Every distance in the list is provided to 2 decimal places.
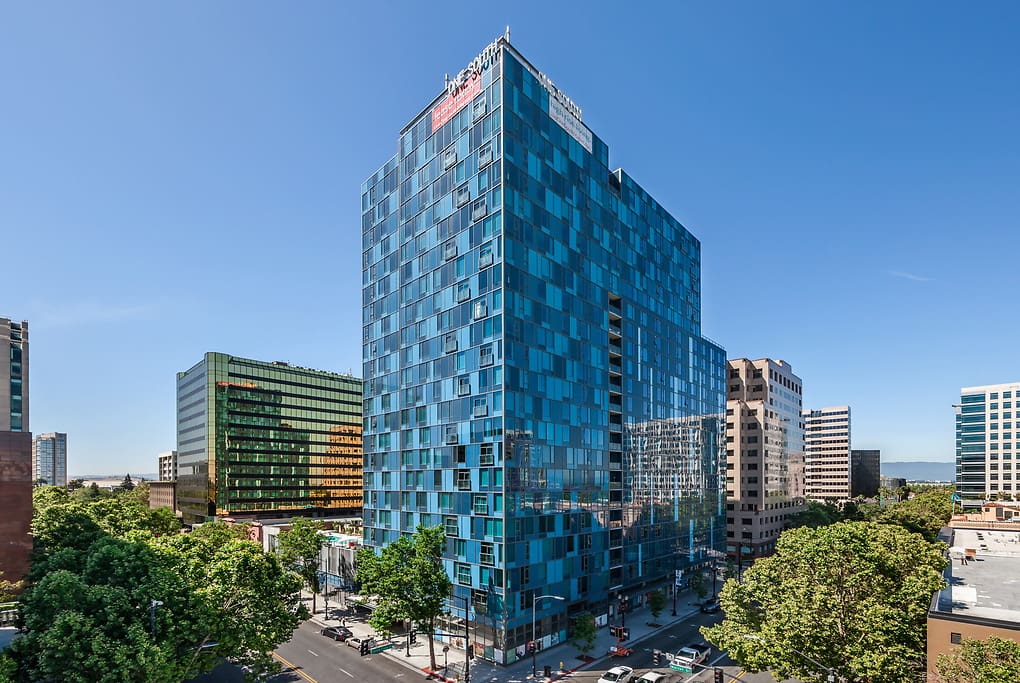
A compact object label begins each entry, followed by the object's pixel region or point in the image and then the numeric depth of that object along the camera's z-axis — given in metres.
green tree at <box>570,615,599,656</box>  56.28
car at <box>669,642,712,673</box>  53.94
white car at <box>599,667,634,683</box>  49.66
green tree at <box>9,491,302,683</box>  31.88
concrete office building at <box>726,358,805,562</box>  119.38
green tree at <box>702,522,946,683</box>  36.25
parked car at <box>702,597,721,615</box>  76.12
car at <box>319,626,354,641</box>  62.34
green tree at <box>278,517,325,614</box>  72.44
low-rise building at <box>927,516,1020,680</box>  32.47
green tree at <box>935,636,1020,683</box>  27.95
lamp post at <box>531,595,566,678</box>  52.95
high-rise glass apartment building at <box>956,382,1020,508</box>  178.62
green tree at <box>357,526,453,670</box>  51.72
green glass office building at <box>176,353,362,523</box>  146.12
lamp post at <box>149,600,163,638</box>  34.06
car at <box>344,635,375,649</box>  60.40
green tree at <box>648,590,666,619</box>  69.19
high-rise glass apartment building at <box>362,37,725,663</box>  59.66
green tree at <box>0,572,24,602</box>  44.84
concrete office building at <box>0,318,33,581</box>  46.94
